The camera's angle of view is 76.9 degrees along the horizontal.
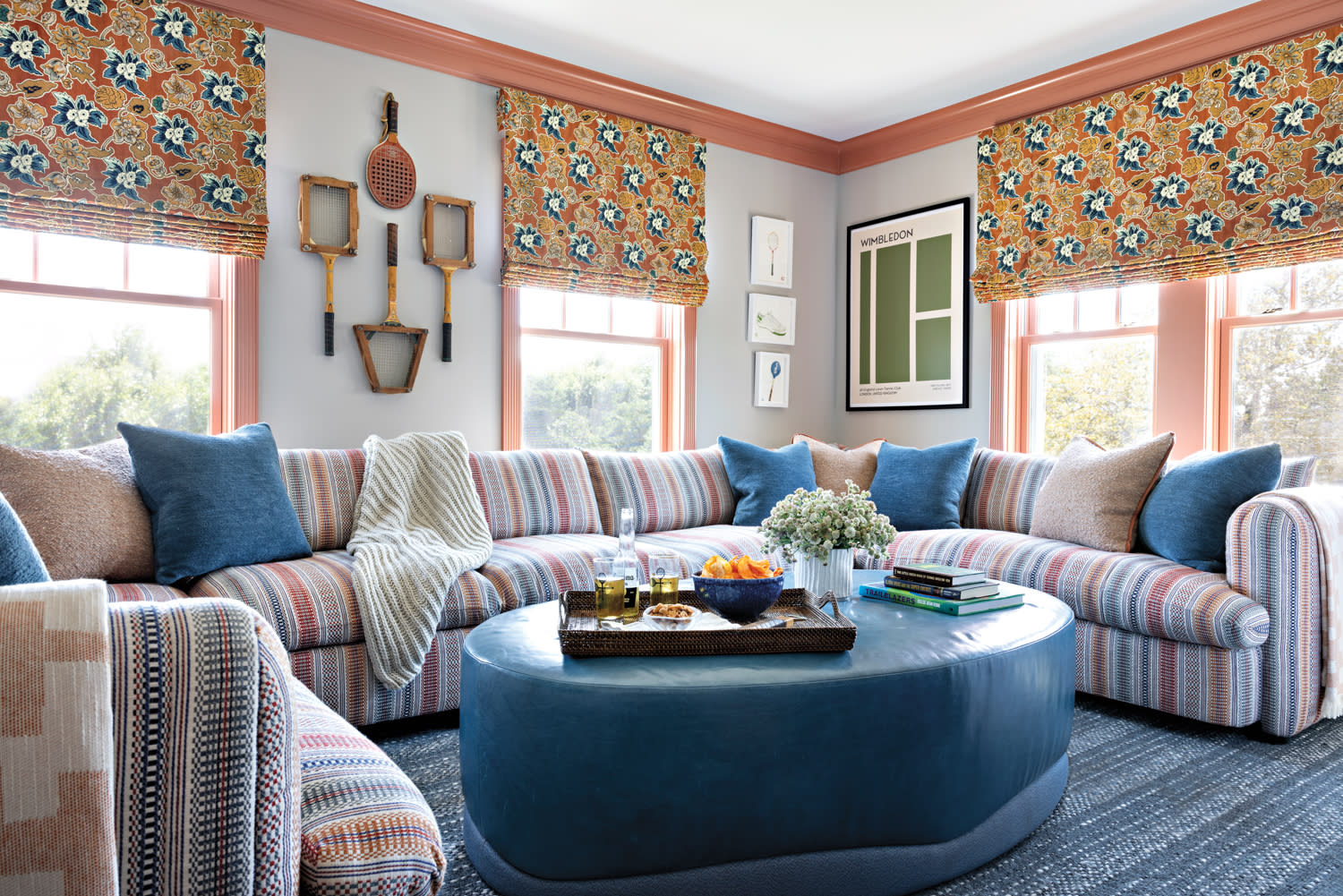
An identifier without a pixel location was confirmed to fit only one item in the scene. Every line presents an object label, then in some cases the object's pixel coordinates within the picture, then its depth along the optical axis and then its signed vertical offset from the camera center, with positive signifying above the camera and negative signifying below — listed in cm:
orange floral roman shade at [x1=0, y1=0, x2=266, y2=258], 293 +115
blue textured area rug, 174 -91
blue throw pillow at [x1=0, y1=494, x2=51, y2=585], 104 -15
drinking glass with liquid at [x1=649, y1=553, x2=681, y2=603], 196 -32
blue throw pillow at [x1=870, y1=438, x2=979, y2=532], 384 -21
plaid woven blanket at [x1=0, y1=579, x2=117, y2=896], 74 -28
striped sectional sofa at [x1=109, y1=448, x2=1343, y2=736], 251 -49
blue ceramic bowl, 189 -35
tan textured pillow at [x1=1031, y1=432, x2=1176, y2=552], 316 -21
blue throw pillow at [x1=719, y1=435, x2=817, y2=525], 396 -17
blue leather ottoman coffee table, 147 -60
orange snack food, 192 -30
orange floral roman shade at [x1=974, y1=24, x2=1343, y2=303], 334 +117
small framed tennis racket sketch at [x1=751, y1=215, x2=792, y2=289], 488 +109
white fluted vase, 227 -36
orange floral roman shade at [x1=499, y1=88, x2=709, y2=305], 399 +119
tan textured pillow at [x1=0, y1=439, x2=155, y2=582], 234 -21
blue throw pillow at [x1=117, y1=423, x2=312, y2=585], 252 -20
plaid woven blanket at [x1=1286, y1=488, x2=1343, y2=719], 261 -48
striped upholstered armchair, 75 -30
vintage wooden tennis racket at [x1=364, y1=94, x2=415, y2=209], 363 +116
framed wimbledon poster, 461 +74
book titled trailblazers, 213 -42
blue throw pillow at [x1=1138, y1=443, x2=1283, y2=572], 282 -21
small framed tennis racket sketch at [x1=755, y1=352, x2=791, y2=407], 493 +35
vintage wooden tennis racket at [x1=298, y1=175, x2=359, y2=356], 346 +91
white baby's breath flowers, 224 -23
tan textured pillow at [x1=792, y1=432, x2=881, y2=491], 415 -12
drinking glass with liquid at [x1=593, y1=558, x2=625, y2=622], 189 -34
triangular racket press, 363 +39
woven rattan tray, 168 -41
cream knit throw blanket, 255 -36
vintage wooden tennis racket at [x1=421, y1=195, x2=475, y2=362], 376 +91
